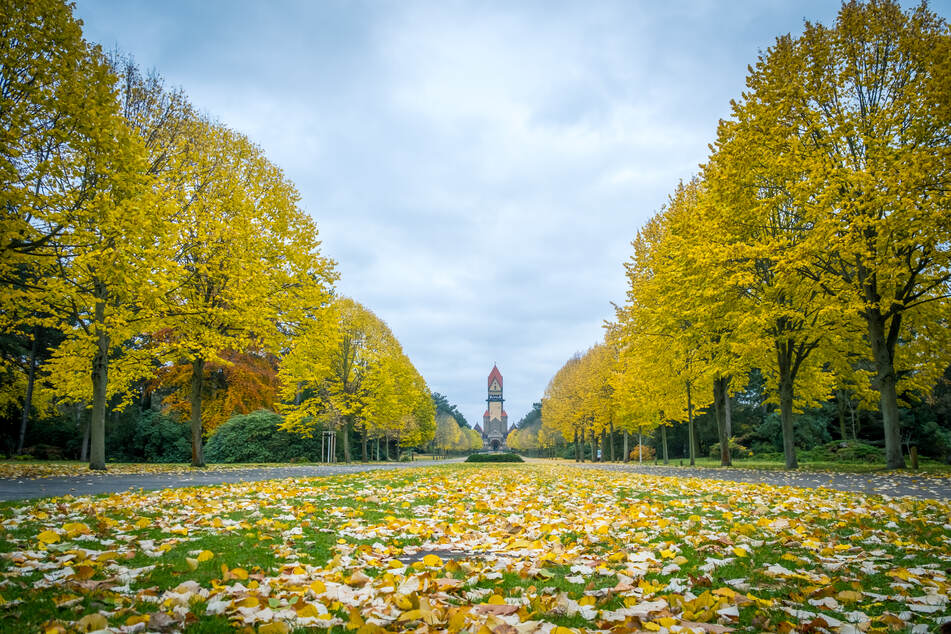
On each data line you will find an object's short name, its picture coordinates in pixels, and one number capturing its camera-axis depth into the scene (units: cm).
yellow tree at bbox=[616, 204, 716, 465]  1644
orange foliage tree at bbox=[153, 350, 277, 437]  2161
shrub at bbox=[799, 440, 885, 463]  2100
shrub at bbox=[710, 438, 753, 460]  3092
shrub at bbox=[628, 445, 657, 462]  3755
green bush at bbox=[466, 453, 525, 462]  3687
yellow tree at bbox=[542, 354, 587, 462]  3966
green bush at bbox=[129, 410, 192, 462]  2719
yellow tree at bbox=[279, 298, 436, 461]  2346
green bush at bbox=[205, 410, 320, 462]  2798
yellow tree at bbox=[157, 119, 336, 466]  1364
